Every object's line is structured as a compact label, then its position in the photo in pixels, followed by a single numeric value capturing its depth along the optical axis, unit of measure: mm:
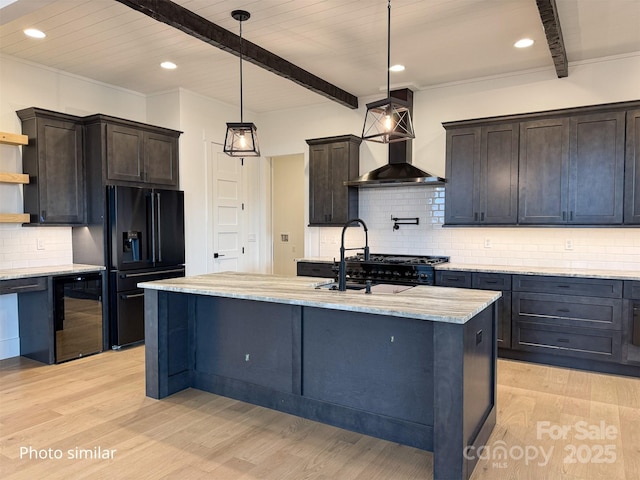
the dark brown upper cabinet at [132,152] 4645
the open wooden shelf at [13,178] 4133
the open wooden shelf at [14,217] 4148
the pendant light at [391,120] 2793
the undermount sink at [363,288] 2990
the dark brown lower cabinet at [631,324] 3814
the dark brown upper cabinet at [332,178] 5648
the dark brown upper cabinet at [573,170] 4145
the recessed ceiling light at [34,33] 3811
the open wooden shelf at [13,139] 4160
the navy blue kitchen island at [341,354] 2273
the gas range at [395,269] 4762
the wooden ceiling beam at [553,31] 3035
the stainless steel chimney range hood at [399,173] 4871
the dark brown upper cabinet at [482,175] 4617
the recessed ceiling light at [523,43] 4008
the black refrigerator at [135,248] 4641
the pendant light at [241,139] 3312
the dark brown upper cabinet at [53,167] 4375
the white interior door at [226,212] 6031
